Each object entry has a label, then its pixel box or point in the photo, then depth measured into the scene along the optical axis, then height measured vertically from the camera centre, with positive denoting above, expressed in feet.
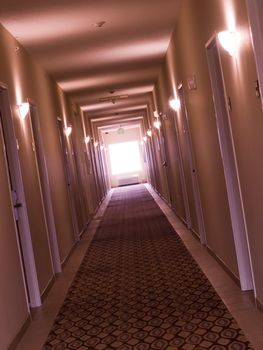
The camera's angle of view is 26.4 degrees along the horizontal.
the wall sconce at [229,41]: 13.65 +2.68
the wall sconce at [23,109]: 20.94 +2.72
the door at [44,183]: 24.63 -0.20
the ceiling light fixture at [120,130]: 92.99 +6.14
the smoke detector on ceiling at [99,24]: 22.54 +5.89
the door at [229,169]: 16.75 -0.54
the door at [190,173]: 26.11 -0.78
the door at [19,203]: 18.69 -0.68
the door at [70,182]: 33.35 -0.42
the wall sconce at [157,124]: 44.95 +3.13
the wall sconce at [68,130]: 37.15 +2.99
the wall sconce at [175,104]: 28.86 +2.88
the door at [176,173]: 31.60 -0.89
